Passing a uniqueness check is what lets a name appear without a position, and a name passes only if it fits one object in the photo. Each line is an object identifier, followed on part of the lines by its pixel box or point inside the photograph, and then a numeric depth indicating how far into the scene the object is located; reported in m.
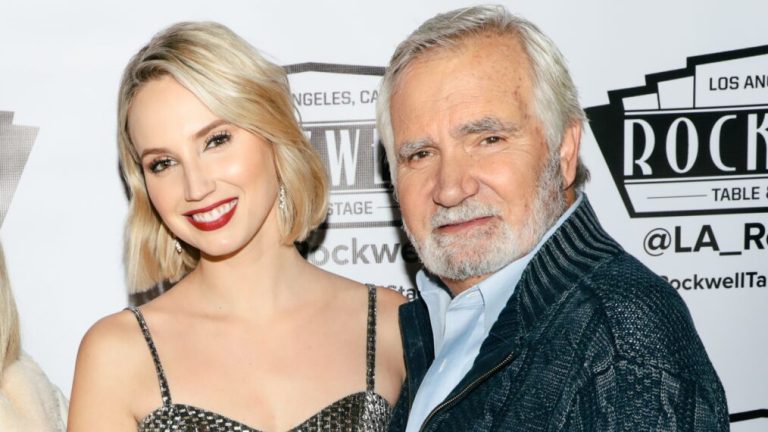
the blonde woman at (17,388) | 1.97
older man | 1.32
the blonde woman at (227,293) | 1.85
